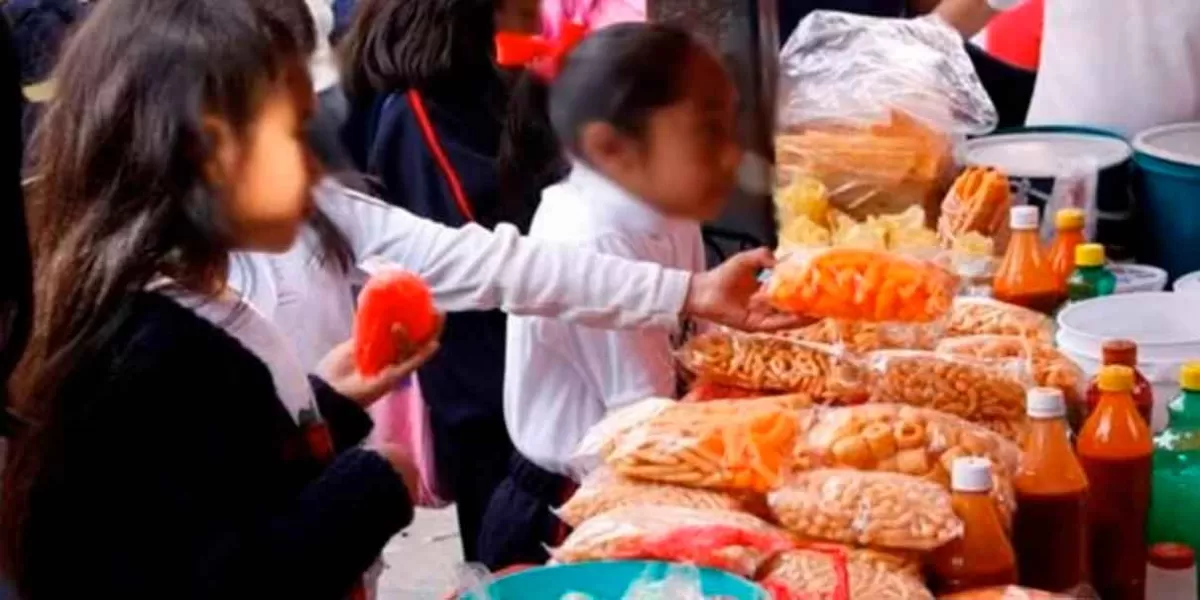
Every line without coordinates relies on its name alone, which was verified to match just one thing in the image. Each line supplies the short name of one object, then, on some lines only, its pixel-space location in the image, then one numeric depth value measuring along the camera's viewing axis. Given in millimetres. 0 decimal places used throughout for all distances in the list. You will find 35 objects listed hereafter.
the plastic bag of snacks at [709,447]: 1717
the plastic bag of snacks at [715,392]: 2041
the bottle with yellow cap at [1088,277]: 2295
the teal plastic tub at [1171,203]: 2699
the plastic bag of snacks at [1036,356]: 1979
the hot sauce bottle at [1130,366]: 1854
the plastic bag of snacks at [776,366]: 1989
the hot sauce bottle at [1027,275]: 2330
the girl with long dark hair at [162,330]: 1486
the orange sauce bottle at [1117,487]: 1758
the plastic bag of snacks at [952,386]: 1895
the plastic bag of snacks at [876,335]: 2094
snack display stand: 1583
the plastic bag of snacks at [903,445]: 1720
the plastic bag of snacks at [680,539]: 1552
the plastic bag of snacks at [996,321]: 2162
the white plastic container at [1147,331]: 2004
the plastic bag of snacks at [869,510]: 1576
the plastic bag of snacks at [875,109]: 2807
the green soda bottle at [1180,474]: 1825
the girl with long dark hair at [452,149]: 2576
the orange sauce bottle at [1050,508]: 1673
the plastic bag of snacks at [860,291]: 2055
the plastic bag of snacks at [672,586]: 1479
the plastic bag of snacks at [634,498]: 1701
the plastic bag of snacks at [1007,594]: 1534
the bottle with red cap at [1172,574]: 1752
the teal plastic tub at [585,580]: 1504
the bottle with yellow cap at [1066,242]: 2371
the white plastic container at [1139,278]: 2428
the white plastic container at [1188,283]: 2373
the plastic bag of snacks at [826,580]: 1528
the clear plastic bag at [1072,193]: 2721
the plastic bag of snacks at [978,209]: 2576
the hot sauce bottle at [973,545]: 1595
